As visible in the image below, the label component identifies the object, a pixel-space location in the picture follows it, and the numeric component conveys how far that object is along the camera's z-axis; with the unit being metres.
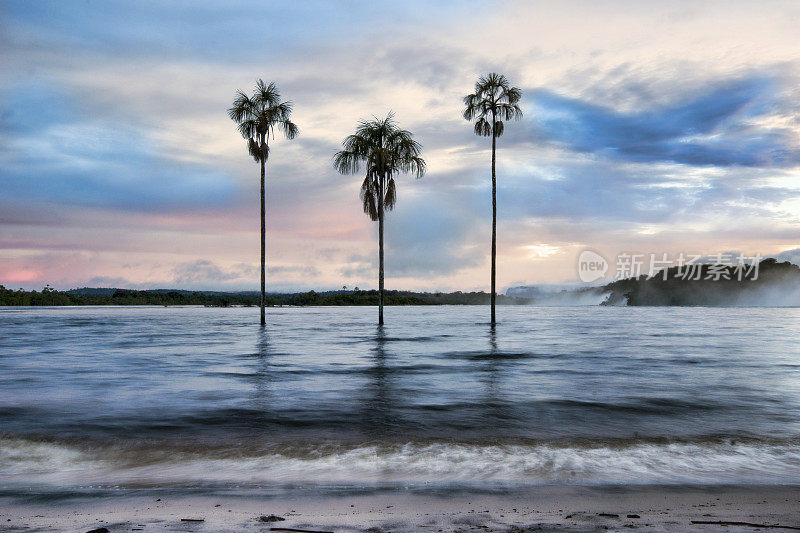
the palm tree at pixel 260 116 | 42.62
